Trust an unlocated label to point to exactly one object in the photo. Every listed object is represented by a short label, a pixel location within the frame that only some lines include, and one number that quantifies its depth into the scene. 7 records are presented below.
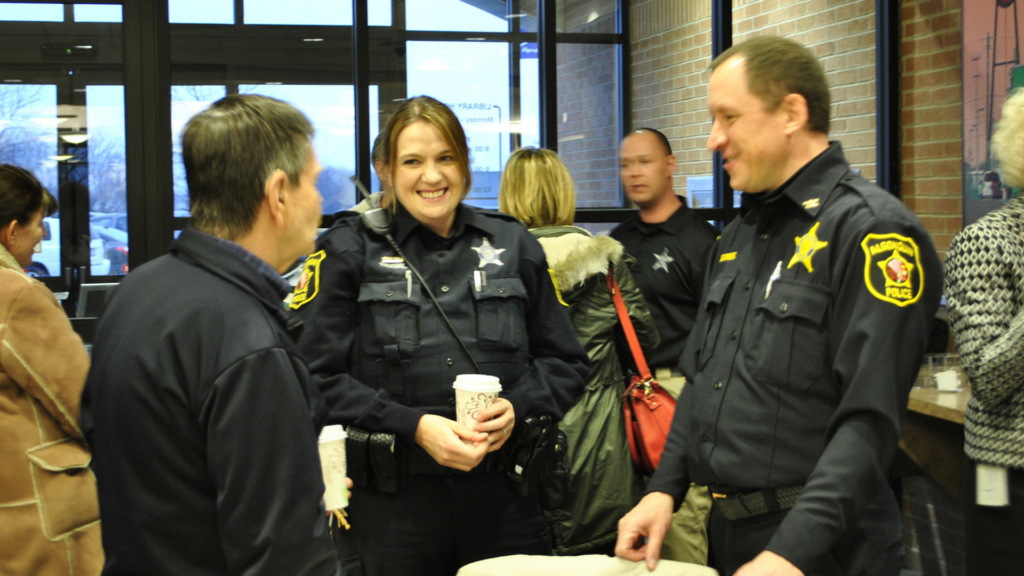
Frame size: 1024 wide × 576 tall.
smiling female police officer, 1.80
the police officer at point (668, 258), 3.02
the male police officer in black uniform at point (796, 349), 1.31
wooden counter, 2.81
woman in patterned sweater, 1.98
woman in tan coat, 2.10
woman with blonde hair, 2.83
